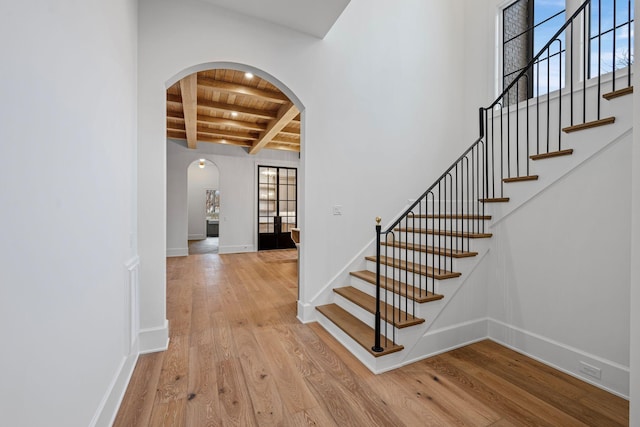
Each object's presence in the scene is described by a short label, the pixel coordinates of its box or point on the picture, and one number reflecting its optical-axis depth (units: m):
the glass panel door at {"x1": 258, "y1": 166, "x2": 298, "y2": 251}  8.41
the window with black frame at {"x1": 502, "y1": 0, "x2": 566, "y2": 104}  3.45
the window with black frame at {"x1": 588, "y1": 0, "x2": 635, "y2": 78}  2.78
